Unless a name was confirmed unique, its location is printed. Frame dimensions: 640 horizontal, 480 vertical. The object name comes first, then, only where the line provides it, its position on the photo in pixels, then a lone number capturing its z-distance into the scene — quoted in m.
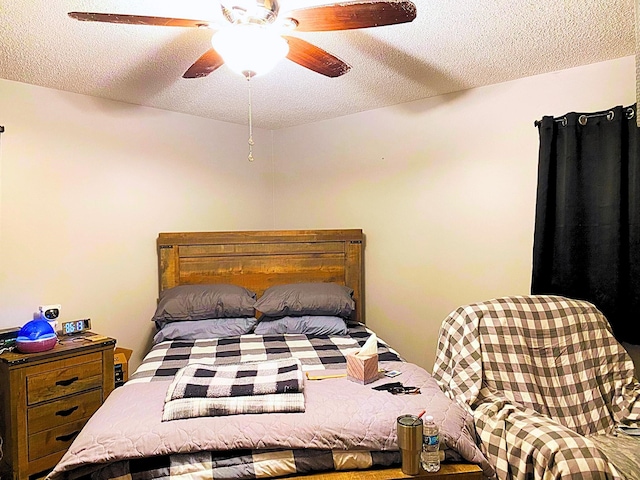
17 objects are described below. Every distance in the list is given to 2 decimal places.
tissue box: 2.12
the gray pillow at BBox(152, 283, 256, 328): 3.15
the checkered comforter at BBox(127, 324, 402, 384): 2.42
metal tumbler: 1.65
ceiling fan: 1.56
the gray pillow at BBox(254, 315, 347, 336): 3.10
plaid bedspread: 1.60
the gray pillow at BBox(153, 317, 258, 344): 2.99
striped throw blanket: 1.80
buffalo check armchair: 1.98
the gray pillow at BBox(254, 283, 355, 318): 3.23
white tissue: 2.19
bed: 1.63
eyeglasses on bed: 2.01
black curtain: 2.54
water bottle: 1.69
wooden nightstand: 2.46
